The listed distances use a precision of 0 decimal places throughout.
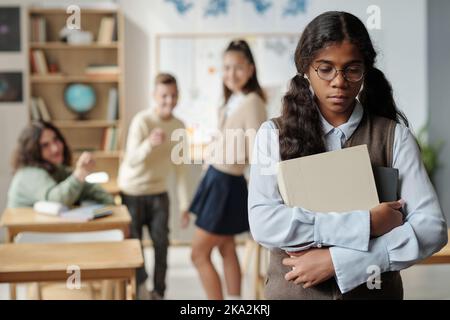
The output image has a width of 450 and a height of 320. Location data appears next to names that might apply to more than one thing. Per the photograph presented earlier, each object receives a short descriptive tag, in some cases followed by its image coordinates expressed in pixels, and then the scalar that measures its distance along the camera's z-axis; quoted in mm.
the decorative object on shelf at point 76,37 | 5621
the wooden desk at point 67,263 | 2207
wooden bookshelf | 5656
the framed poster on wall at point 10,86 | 5555
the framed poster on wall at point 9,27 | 5539
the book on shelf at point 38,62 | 5613
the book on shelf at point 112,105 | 5742
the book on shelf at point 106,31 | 5676
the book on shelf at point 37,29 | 5594
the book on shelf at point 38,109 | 5645
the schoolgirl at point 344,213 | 1359
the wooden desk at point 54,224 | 3051
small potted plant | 5746
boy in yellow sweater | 4016
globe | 5742
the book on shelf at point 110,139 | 5746
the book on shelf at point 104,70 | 5711
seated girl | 3326
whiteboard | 5918
